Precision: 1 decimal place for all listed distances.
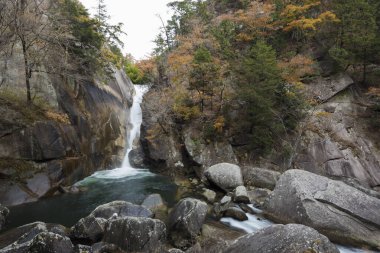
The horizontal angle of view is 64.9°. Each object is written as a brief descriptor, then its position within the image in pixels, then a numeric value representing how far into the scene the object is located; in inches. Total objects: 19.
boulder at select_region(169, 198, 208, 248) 379.2
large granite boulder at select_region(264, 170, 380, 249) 413.7
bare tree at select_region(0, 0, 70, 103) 552.7
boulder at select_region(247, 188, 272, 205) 550.2
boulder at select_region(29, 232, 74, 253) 284.5
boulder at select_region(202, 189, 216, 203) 567.5
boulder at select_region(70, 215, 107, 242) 360.8
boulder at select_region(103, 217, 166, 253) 333.7
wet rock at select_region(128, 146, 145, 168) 852.6
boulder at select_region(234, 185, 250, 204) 536.7
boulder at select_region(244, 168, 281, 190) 637.3
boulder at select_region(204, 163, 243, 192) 609.3
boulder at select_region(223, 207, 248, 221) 468.1
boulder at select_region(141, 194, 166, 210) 493.0
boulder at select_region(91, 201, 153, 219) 407.8
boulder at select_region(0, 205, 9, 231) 411.3
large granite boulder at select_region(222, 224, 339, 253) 260.5
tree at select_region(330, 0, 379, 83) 820.0
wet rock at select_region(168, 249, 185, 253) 333.8
